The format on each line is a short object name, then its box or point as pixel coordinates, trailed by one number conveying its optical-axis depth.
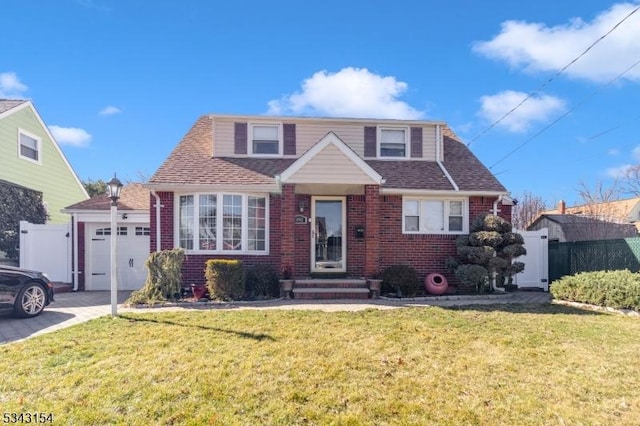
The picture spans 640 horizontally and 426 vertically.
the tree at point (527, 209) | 30.64
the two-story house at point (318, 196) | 10.59
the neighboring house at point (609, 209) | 19.46
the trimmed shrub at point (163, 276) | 9.55
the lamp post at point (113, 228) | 7.81
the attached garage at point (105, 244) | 12.76
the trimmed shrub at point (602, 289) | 8.26
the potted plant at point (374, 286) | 10.23
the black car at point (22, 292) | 7.82
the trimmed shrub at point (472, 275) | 10.40
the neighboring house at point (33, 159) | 15.14
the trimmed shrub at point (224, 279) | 9.74
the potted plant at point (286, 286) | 10.06
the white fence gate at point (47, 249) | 12.52
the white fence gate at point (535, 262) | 13.05
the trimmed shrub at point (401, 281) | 10.46
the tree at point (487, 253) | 10.54
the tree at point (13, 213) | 14.24
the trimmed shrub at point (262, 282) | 10.30
